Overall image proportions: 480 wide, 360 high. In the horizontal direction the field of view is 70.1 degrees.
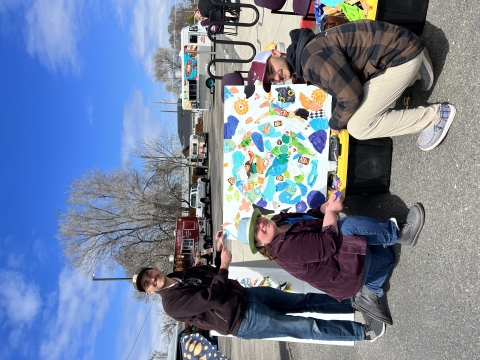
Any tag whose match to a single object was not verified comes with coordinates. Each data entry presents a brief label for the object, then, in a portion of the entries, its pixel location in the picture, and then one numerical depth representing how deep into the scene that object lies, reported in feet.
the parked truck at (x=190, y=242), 47.06
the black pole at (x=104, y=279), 45.52
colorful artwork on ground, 13.04
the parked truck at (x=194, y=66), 47.78
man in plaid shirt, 8.91
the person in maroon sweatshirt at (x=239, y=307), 10.97
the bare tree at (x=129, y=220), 61.36
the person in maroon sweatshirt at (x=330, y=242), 9.71
